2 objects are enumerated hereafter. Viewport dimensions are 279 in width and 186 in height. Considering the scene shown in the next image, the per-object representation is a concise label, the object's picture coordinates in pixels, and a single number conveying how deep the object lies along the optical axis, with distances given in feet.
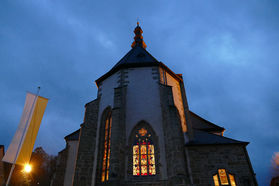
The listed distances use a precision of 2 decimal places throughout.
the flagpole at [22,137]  19.14
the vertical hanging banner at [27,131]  19.22
